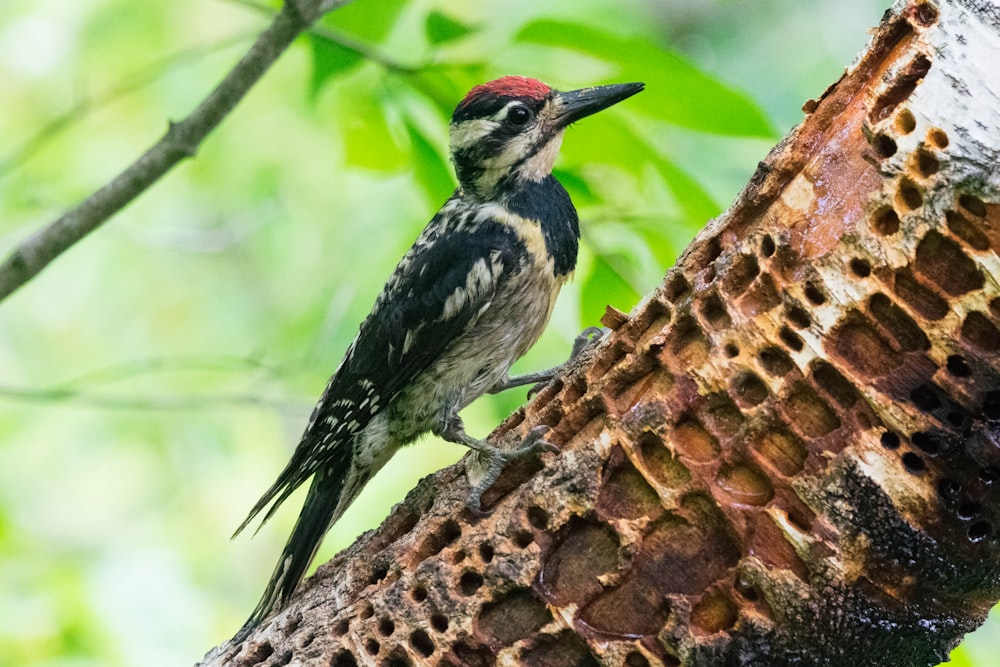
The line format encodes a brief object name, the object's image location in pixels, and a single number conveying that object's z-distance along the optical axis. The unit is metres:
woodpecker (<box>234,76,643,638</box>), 6.06
